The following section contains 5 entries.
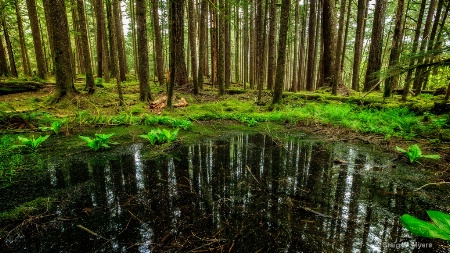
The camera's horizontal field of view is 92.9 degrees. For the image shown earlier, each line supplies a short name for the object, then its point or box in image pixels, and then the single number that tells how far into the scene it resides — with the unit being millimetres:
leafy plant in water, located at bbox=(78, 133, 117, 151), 4266
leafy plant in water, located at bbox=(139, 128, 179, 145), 4808
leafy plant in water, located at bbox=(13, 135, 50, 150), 4188
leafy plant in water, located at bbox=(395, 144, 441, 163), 3745
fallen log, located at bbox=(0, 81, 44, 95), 9219
